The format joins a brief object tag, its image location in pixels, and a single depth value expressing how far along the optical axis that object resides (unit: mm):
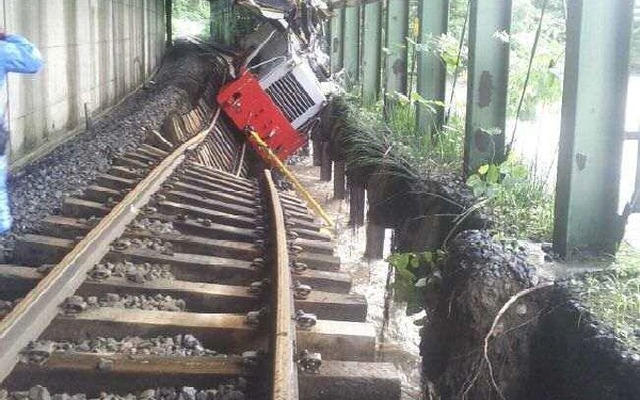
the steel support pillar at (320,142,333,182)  11615
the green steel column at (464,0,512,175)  4980
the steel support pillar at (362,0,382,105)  11070
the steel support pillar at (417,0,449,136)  7066
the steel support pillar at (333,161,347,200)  10401
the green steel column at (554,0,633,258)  3293
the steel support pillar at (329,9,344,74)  17078
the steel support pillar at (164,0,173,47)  25250
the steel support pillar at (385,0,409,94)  9258
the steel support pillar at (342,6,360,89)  14172
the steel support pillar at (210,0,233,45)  25375
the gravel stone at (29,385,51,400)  2314
